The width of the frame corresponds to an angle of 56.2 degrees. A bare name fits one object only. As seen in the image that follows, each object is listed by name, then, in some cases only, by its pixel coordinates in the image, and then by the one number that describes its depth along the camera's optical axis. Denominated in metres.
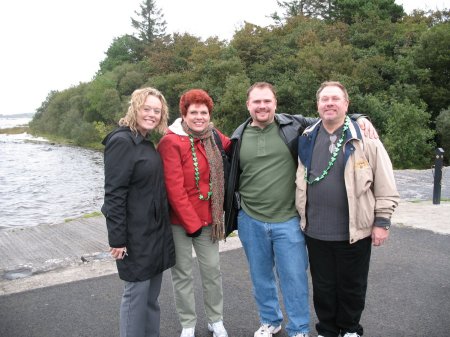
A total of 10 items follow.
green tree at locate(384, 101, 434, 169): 20.52
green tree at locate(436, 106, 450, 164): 21.39
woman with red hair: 3.22
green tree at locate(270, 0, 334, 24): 44.41
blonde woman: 2.86
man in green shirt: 3.33
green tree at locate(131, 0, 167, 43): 65.94
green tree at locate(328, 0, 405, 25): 32.66
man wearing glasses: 3.02
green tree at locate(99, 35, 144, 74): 63.94
